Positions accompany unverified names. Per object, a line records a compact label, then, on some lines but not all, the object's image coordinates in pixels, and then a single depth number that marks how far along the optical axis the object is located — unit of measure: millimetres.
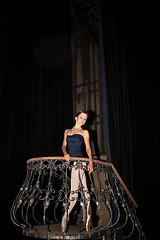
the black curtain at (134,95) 3627
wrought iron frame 2713
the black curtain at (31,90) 3871
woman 2941
